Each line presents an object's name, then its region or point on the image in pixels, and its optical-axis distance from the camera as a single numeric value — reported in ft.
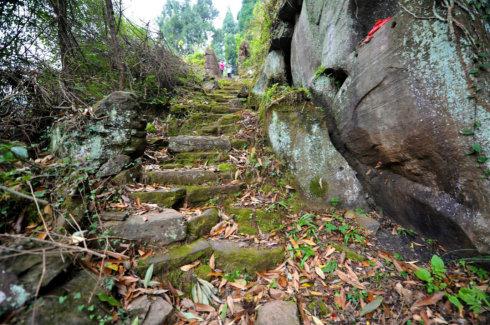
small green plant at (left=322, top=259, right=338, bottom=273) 8.36
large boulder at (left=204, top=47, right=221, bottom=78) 44.47
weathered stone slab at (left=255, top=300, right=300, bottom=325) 6.63
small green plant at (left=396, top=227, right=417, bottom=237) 9.34
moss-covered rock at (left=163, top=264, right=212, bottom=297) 7.64
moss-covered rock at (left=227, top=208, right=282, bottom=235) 9.90
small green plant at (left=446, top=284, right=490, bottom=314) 6.64
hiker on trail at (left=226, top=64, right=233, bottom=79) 50.72
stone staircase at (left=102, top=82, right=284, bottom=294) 8.16
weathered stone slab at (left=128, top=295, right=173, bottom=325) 6.36
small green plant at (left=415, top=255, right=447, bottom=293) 7.45
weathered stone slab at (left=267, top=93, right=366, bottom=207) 11.37
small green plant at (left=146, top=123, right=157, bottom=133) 16.55
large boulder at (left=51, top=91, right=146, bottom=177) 10.37
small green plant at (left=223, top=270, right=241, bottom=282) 8.02
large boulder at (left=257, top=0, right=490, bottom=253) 7.12
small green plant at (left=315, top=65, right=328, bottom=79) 12.80
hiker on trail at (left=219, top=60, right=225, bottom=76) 49.53
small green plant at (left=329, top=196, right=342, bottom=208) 11.18
